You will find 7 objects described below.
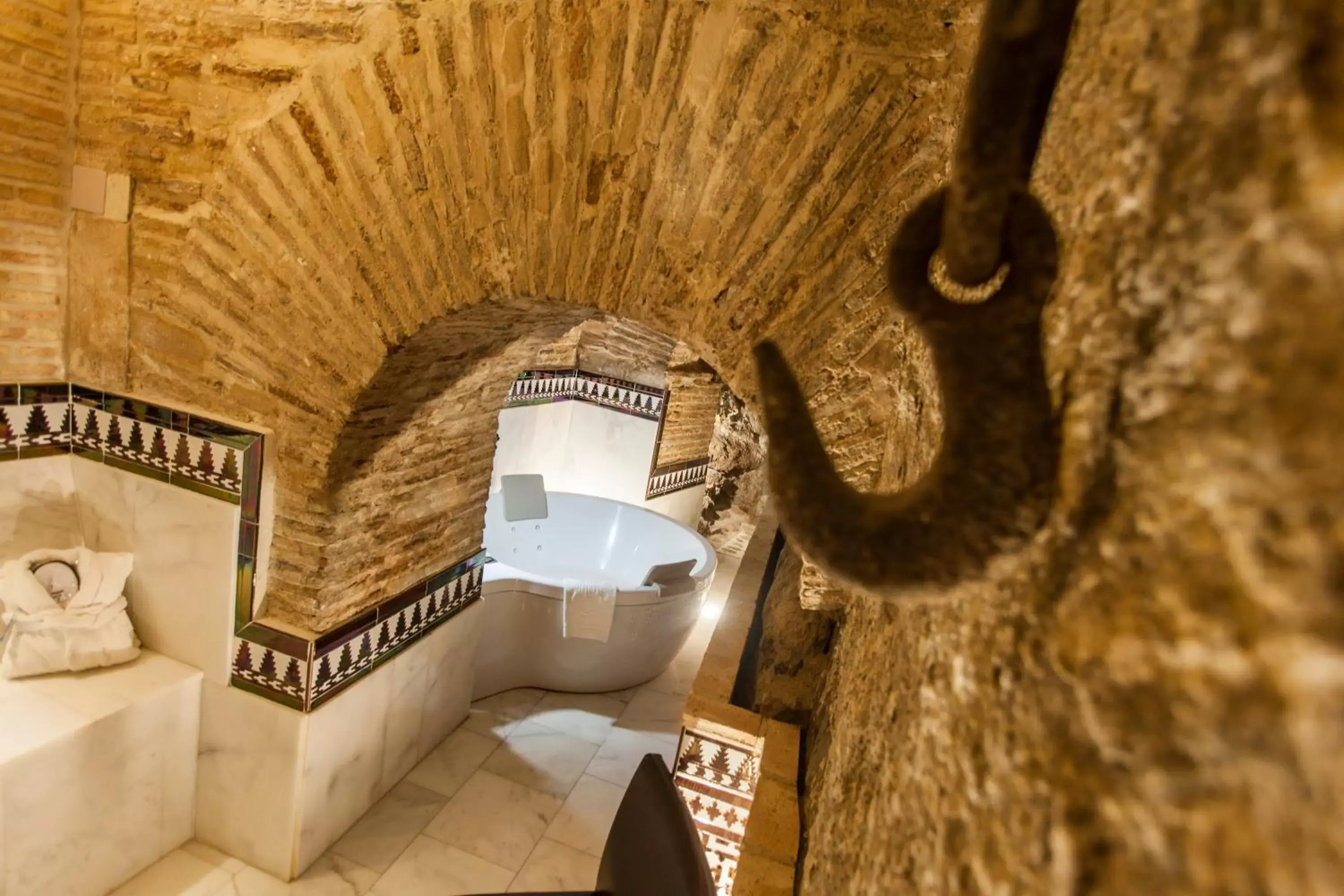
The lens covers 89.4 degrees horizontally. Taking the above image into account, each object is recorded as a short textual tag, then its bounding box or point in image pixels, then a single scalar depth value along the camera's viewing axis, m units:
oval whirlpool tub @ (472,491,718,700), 3.58
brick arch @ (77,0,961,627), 1.25
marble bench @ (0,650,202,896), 1.98
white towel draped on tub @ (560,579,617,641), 3.55
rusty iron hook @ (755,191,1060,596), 0.35
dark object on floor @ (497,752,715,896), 1.33
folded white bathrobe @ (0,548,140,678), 2.17
